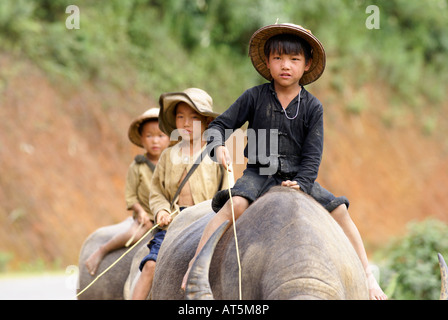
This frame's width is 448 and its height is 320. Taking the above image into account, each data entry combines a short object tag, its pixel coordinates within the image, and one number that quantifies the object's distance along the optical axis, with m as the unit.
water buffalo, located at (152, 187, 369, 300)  6.83
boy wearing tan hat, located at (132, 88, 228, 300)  12.30
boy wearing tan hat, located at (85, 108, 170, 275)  14.98
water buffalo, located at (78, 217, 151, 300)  15.38
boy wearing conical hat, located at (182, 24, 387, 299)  8.53
